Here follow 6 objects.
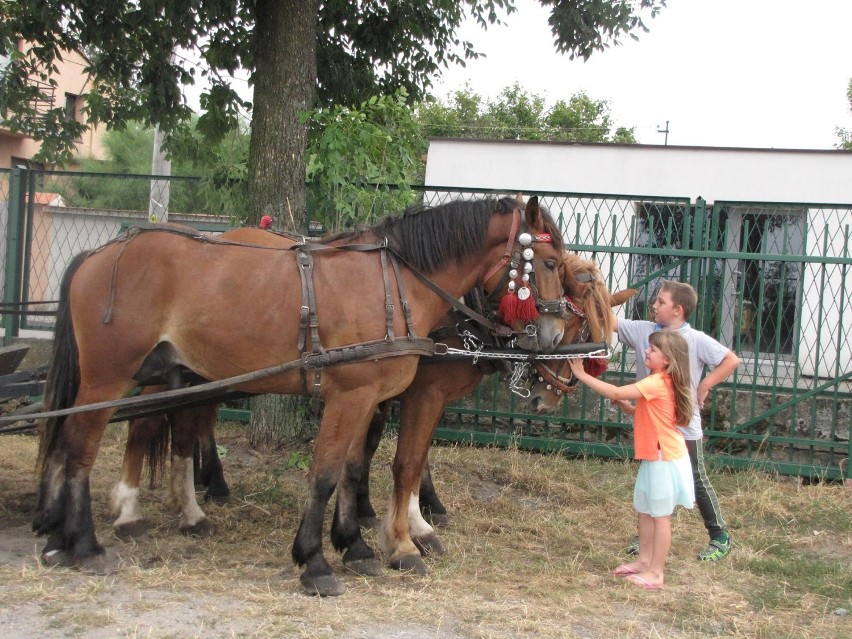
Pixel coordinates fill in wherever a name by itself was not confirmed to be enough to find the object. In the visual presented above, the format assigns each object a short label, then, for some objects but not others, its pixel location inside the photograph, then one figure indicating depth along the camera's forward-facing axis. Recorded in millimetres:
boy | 4496
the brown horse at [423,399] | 4293
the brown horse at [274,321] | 3795
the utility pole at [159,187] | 8148
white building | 9508
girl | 4070
